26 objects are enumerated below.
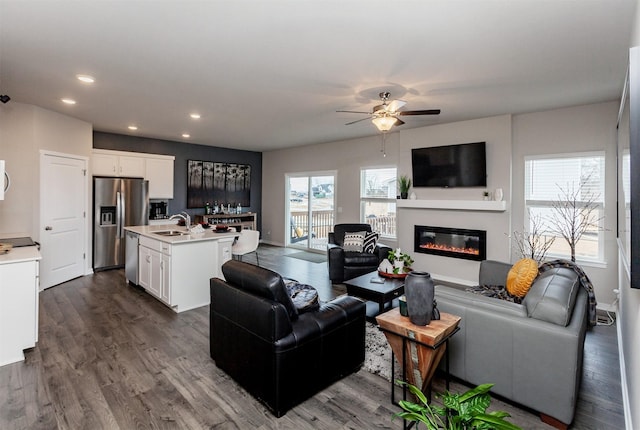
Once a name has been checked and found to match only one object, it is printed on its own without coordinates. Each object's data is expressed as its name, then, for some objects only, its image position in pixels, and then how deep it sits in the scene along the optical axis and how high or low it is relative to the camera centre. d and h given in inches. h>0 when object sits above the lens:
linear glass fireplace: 207.8 -18.5
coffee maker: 283.7 +3.2
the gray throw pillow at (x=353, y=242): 220.5 -18.9
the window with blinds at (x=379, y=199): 265.4 +13.0
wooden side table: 79.0 -32.3
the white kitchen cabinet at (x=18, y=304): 108.5 -31.5
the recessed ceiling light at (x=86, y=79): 136.9 +58.2
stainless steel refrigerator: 231.6 -1.2
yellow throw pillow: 110.0 -21.4
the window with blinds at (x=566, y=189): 170.4 +14.7
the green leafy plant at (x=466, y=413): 42.8 -27.9
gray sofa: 78.5 -33.3
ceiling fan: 142.5 +45.4
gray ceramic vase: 80.7 -20.6
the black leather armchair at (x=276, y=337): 83.1 -34.9
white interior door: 188.1 -2.8
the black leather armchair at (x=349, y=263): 203.8 -30.6
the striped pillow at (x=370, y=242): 217.9 -18.9
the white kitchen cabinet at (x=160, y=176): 271.7 +31.8
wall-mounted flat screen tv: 204.4 +33.1
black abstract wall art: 316.2 +31.6
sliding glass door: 317.1 +5.4
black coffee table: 136.8 -32.4
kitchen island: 155.9 -25.3
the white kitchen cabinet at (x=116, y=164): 241.3 +38.5
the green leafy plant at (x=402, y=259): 161.0 -22.3
